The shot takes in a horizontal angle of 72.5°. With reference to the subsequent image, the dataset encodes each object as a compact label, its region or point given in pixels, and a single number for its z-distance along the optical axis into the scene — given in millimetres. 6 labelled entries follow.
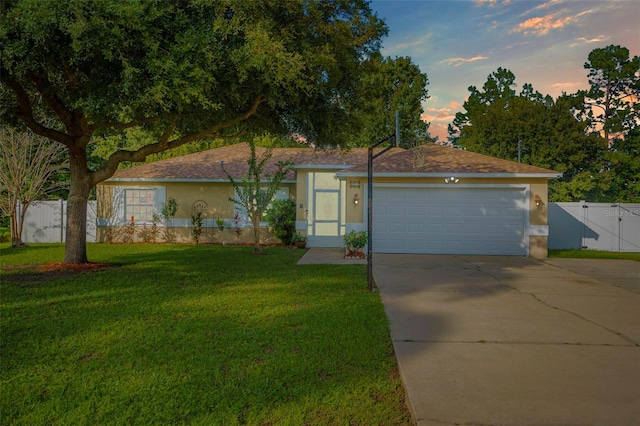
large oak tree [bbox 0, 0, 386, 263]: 6629
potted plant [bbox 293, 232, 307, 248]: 14789
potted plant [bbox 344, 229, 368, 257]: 12211
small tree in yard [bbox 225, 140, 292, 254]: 12844
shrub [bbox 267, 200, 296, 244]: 15102
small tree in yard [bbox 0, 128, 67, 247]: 13984
